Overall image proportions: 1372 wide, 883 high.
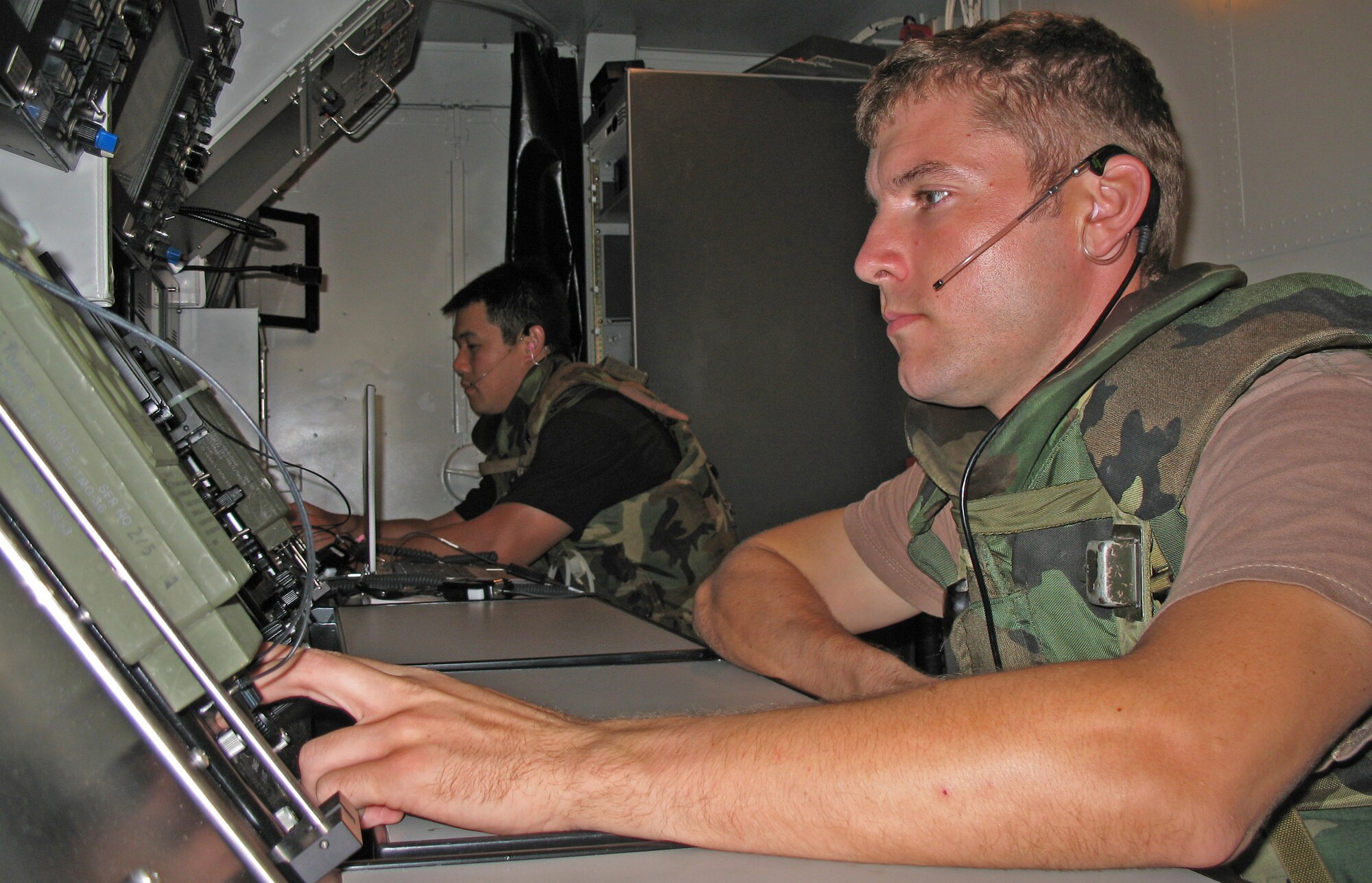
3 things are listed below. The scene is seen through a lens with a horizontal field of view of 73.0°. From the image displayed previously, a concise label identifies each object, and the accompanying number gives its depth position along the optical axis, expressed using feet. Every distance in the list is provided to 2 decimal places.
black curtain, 13.38
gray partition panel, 10.55
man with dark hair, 8.12
